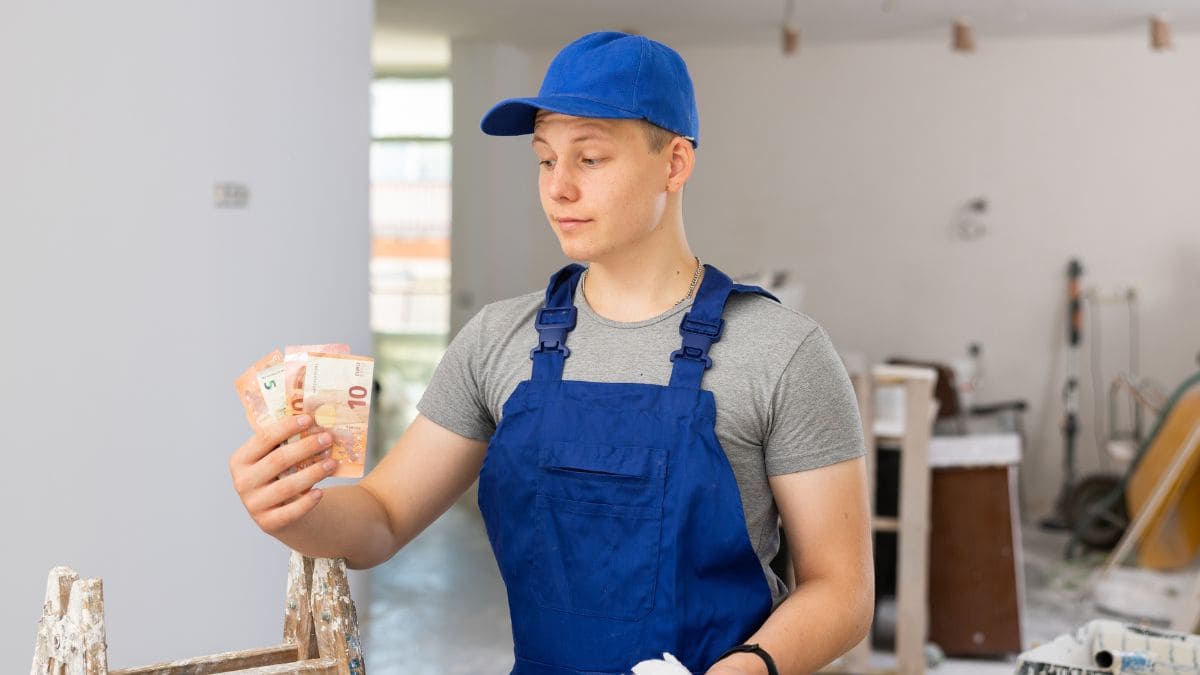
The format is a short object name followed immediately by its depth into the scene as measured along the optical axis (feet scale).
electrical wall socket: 11.62
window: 35.42
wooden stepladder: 4.36
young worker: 4.96
